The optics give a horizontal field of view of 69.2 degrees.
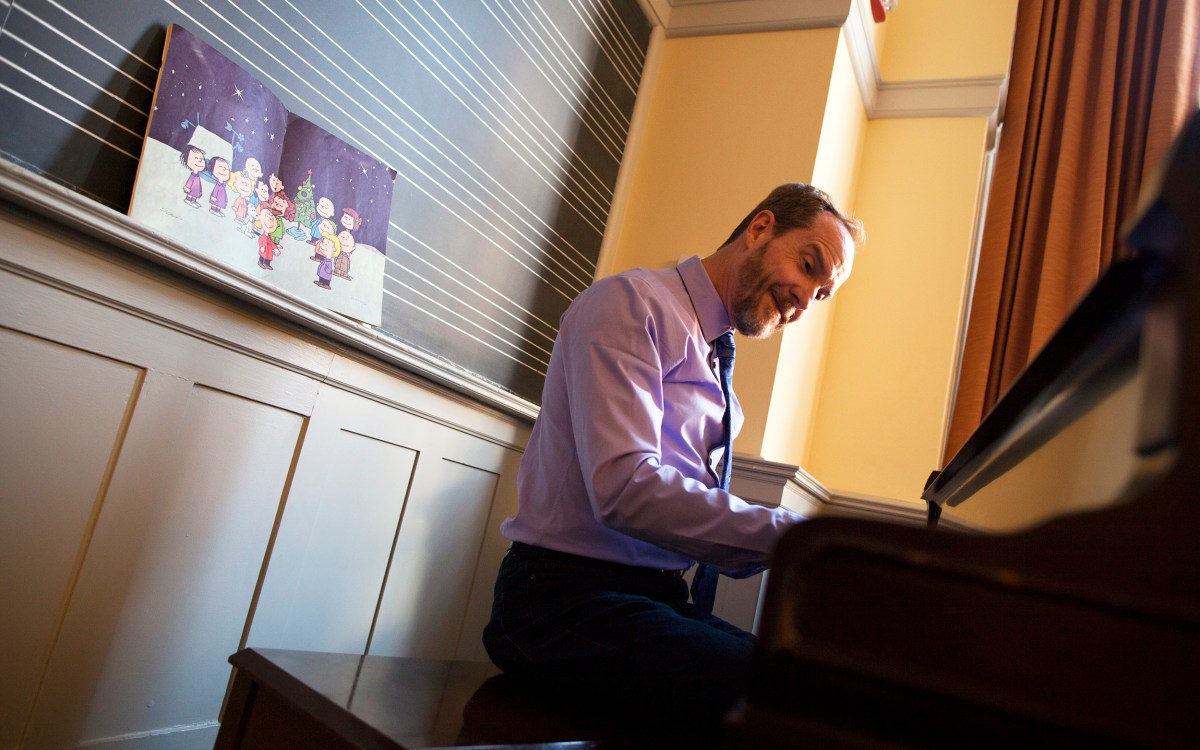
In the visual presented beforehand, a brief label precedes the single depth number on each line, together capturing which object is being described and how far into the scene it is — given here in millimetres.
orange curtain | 2510
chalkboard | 1101
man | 1058
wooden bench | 851
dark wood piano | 505
